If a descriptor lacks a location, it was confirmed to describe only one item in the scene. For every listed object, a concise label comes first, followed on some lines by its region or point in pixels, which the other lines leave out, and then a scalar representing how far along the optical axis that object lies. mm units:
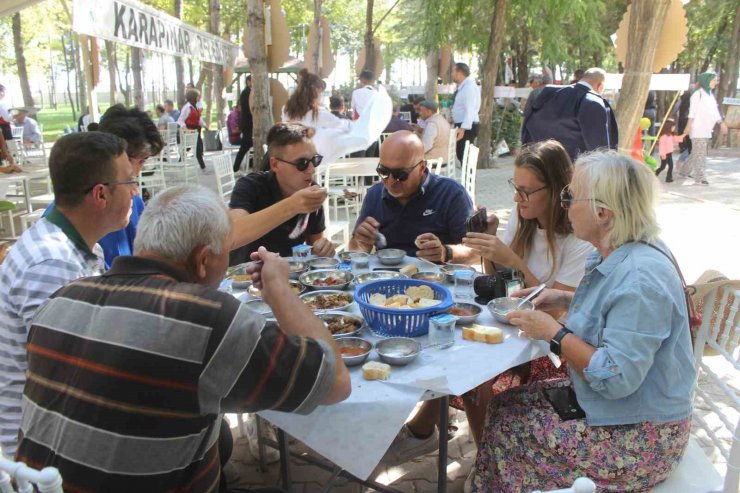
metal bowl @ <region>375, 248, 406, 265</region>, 3321
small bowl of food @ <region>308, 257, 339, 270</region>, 3221
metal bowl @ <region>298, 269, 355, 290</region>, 2821
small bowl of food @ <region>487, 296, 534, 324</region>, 2400
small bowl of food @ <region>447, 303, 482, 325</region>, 2393
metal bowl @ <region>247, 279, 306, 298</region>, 2770
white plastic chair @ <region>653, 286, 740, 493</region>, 2004
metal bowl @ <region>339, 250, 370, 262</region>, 3355
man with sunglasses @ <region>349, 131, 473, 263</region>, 3594
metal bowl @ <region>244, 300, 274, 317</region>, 2490
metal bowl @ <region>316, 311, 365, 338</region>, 2309
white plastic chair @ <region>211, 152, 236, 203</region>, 5957
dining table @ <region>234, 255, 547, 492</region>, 1800
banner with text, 4449
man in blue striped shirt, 1899
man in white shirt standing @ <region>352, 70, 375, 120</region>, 11577
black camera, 2623
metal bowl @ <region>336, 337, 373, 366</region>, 2143
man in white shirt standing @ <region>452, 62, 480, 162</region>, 11430
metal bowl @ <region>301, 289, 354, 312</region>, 2502
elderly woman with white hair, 1915
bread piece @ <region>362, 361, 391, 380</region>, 1928
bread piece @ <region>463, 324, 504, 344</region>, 2197
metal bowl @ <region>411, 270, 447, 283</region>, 2986
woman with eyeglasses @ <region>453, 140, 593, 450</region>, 2805
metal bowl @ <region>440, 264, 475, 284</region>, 3010
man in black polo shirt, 3531
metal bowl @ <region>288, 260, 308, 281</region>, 3082
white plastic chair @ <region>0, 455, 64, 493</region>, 1132
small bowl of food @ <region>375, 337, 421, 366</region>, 2004
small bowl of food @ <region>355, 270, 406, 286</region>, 2978
